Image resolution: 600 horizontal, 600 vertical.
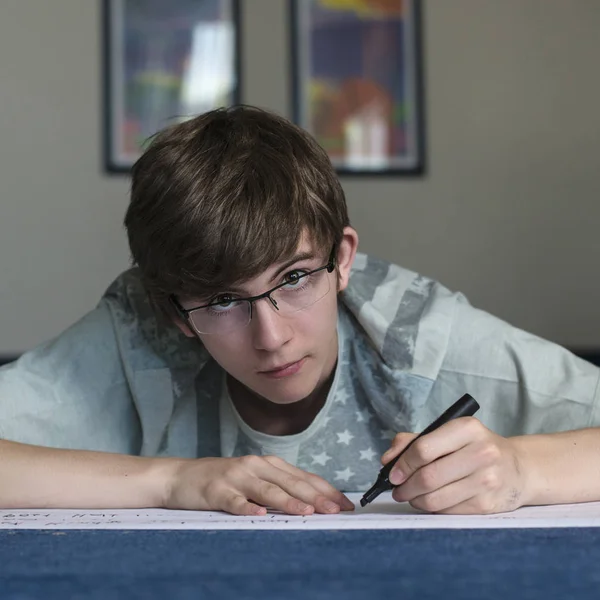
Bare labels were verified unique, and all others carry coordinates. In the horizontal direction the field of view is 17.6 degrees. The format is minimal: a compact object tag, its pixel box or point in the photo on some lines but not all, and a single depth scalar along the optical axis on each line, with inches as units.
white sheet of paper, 57.6
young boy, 62.3
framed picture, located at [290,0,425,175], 180.7
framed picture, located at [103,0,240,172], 177.0
